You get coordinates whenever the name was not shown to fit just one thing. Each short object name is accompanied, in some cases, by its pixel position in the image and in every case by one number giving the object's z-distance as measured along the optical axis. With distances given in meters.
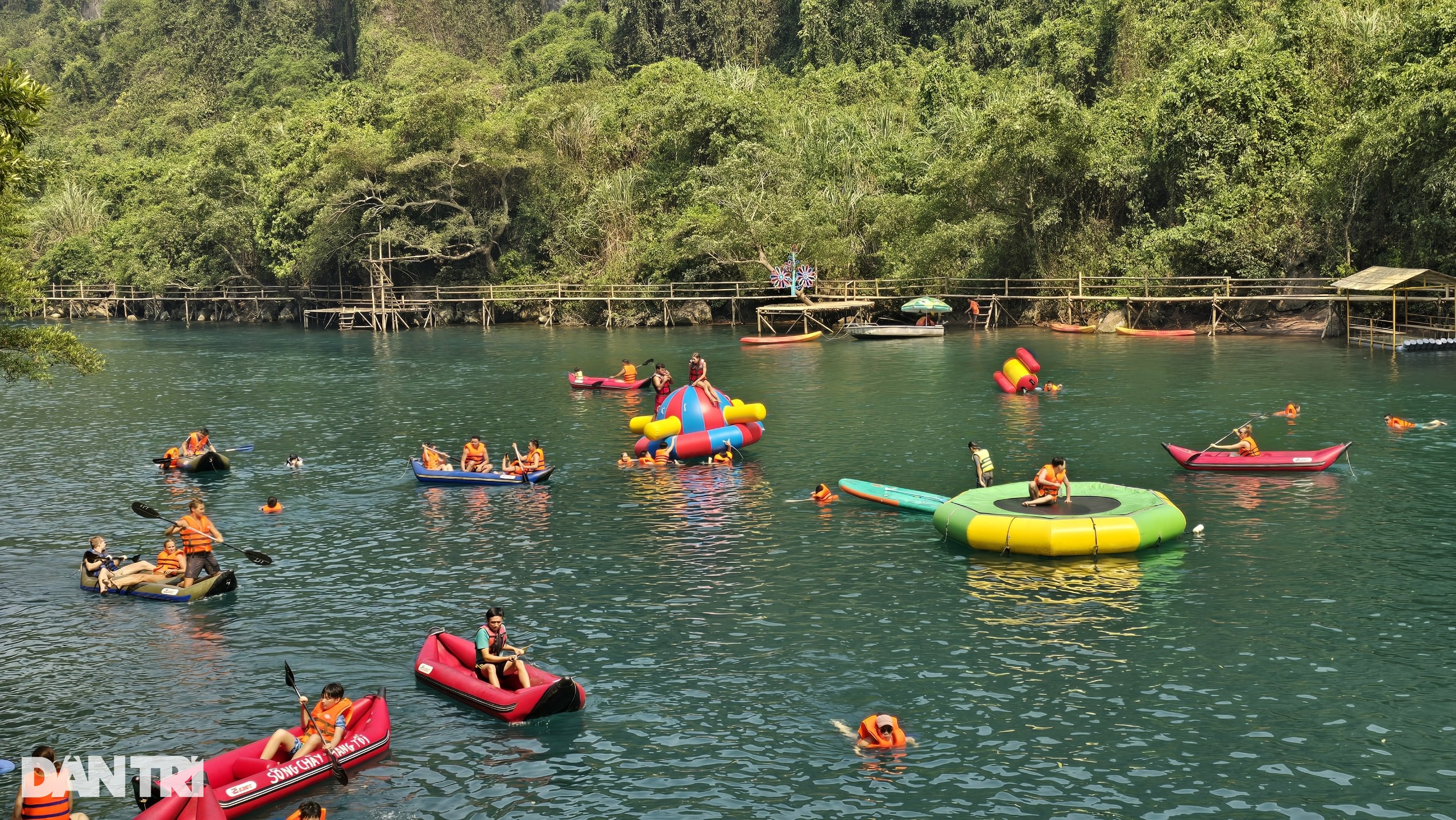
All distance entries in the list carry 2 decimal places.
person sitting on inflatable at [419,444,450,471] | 34.19
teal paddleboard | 28.72
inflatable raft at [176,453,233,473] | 35.75
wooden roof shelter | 50.00
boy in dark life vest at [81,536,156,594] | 24.33
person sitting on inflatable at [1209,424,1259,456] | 31.81
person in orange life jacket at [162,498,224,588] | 24.30
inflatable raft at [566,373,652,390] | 51.25
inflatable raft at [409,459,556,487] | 32.97
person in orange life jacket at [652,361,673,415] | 40.56
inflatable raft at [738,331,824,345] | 67.44
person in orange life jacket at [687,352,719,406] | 36.78
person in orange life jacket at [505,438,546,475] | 33.09
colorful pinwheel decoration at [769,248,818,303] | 74.62
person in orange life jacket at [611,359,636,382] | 51.81
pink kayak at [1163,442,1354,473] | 31.17
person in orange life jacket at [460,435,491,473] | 33.72
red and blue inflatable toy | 35.56
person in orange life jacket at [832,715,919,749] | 16.64
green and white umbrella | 68.06
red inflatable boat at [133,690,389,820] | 15.38
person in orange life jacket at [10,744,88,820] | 14.44
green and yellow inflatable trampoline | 24.55
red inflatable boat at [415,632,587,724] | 17.77
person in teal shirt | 18.50
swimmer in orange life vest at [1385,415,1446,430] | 35.62
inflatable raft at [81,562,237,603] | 23.97
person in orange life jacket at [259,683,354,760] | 16.38
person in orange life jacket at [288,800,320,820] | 14.07
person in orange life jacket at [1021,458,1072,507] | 25.98
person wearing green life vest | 29.72
